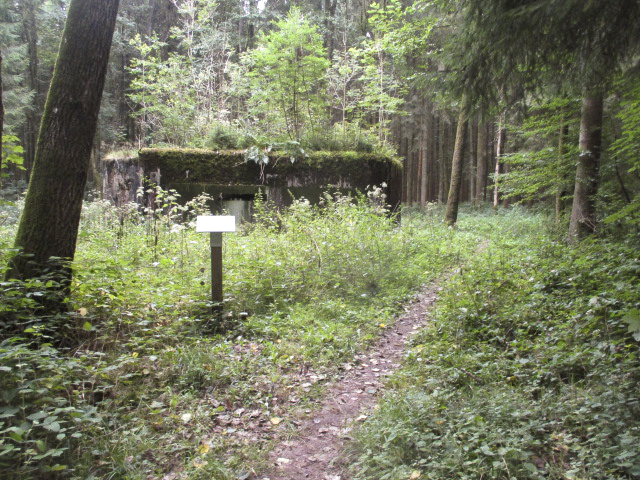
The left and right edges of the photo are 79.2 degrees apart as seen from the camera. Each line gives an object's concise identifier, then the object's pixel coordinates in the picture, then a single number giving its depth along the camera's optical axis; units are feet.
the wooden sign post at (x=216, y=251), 16.76
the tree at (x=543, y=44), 10.91
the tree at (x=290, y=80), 39.29
